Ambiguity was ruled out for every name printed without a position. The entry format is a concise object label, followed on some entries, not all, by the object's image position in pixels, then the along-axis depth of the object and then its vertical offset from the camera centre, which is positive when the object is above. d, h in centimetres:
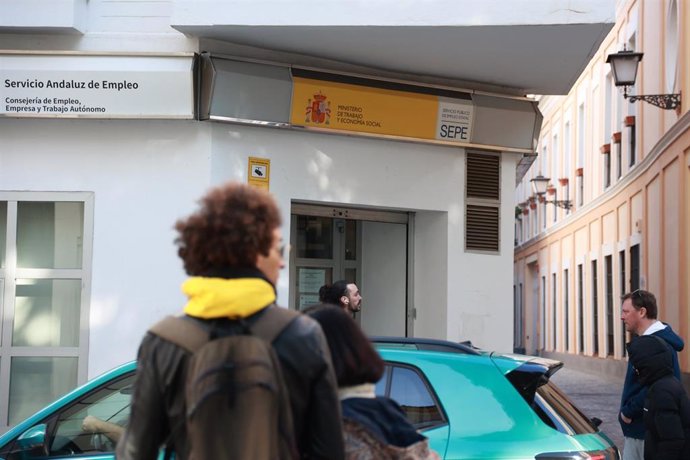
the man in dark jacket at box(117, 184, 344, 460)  322 -16
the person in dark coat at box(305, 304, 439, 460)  353 -39
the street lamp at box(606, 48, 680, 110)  1605 +336
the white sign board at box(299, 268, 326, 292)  1320 +7
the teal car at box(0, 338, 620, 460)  543 -67
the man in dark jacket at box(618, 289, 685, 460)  812 -43
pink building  1973 +224
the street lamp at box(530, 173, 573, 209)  3188 +311
